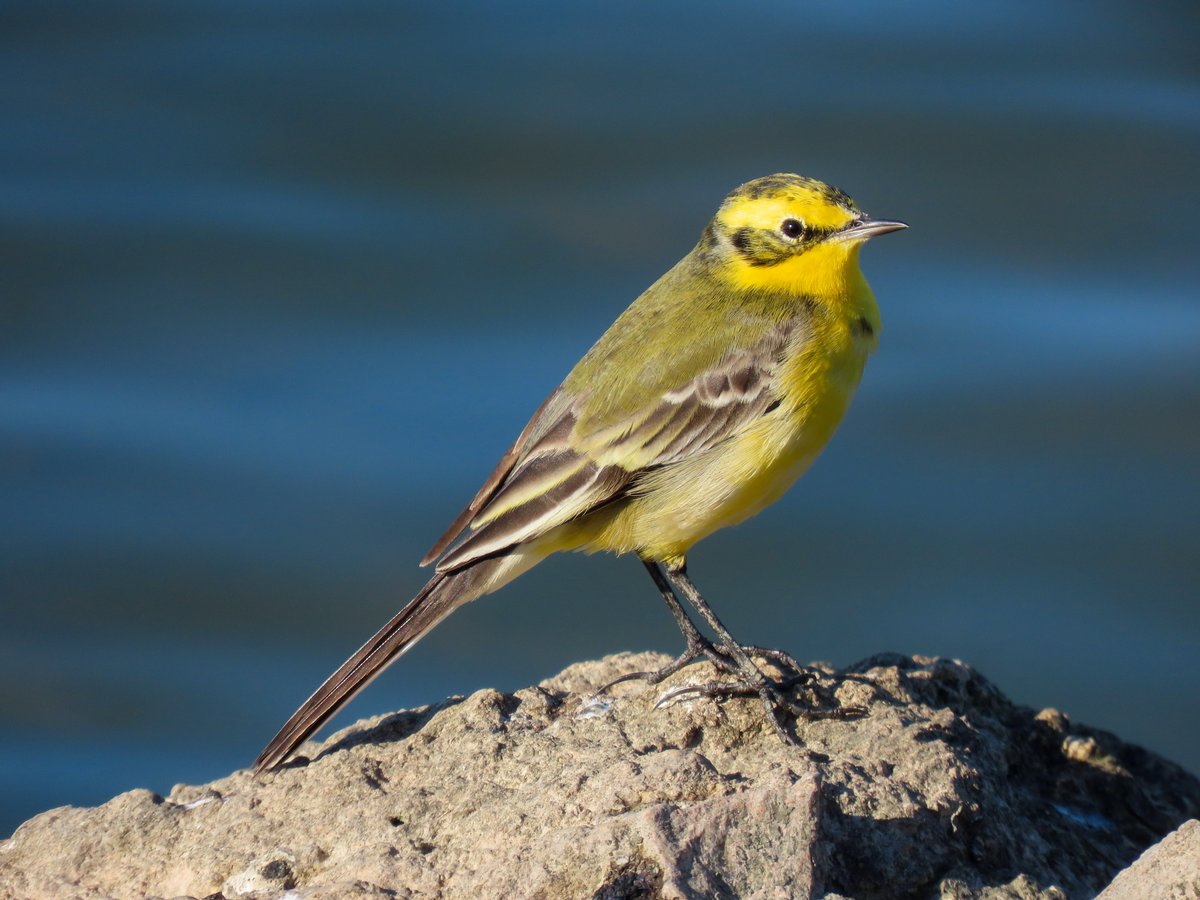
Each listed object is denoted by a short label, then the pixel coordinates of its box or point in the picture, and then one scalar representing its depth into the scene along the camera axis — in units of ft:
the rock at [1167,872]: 22.76
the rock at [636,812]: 24.36
